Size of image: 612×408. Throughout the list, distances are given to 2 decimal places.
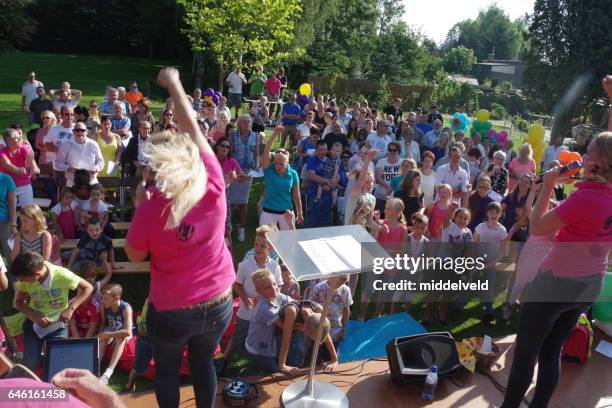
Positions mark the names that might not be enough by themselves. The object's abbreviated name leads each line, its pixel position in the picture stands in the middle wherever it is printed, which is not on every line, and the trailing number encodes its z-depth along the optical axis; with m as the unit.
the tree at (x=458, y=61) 63.94
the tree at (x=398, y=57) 34.72
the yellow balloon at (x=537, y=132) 11.23
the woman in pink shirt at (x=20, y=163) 5.76
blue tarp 4.62
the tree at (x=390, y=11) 55.26
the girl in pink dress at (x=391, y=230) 5.42
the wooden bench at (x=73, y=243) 5.61
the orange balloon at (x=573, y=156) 5.88
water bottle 3.69
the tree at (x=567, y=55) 19.53
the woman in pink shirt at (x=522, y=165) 7.53
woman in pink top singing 2.62
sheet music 2.95
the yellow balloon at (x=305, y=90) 14.30
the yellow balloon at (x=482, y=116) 11.86
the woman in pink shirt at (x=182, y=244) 2.03
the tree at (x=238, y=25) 15.61
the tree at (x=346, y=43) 28.95
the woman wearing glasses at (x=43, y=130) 7.37
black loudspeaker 3.79
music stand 2.90
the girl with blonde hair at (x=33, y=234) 4.63
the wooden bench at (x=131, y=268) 5.48
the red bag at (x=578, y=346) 4.31
